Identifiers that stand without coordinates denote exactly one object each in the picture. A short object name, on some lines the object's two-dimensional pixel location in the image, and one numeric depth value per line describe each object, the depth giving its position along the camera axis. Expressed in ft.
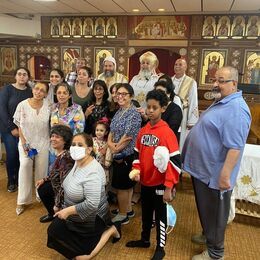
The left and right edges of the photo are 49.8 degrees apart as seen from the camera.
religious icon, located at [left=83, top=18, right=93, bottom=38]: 25.68
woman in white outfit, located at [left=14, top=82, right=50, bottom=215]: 9.69
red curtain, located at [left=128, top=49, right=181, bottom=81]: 24.82
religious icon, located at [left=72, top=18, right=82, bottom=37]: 25.96
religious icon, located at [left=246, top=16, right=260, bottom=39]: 22.10
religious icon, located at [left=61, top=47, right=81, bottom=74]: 26.68
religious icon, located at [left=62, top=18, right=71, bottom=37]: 26.19
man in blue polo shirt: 6.15
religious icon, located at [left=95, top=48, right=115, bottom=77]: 25.79
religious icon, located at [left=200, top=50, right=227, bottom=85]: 23.43
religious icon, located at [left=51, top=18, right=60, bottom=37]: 26.43
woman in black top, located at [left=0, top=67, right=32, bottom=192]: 10.90
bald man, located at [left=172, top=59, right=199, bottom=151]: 11.31
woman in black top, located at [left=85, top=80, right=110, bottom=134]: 9.67
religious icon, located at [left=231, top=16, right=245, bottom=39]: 22.39
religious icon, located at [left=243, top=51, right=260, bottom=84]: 22.70
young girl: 9.14
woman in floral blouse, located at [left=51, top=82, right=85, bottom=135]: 9.30
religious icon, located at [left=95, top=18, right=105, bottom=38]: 25.43
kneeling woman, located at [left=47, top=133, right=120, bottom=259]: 7.02
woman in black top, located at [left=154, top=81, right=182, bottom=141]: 8.69
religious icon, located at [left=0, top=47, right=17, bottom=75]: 28.68
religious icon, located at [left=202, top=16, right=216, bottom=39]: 22.95
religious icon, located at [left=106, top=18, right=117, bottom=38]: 25.21
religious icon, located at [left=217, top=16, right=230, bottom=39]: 22.69
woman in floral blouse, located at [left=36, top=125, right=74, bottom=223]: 8.20
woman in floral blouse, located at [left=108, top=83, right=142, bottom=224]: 8.53
